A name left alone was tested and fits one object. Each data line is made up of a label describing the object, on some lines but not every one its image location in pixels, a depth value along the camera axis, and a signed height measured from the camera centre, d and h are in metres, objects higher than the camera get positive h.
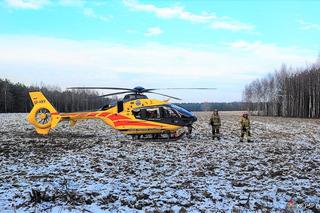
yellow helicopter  17.23 -0.51
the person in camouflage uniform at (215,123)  18.42 -0.96
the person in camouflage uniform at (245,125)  17.36 -1.02
